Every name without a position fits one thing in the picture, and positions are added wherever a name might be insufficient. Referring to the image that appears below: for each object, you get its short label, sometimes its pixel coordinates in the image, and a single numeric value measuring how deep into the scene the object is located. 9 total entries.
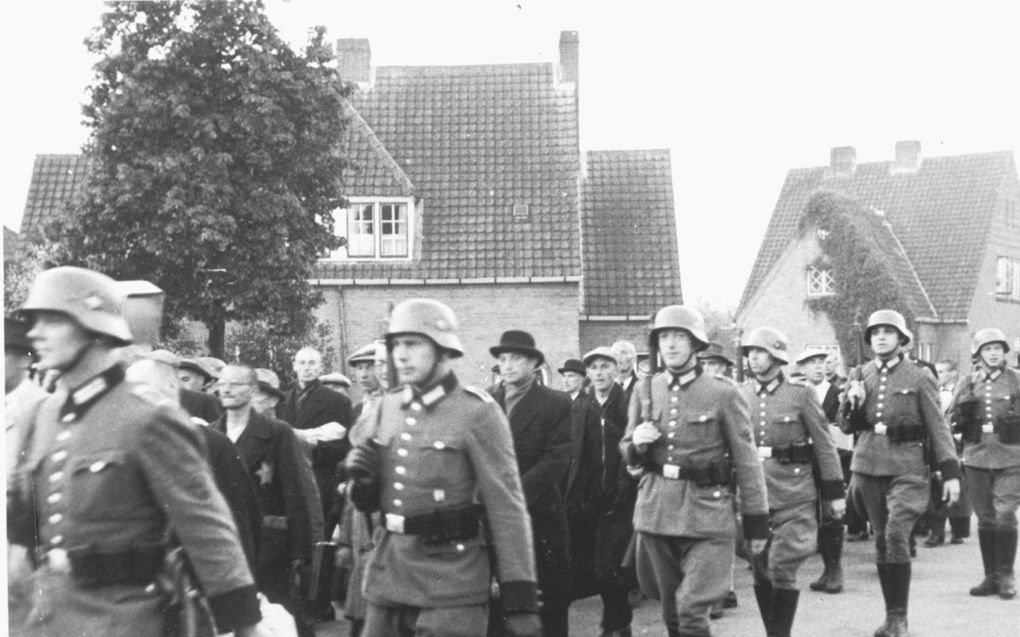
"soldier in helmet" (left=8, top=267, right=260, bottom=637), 4.46
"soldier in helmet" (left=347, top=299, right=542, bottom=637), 5.94
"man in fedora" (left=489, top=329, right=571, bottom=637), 9.52
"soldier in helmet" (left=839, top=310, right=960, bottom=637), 10.20
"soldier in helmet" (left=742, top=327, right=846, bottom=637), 9.79
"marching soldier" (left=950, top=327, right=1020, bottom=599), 12.08
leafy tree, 13.74
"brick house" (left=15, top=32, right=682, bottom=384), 25.69
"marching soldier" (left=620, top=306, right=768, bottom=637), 7.91
